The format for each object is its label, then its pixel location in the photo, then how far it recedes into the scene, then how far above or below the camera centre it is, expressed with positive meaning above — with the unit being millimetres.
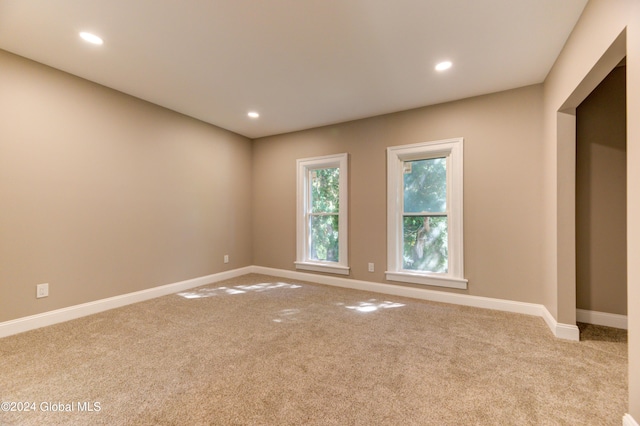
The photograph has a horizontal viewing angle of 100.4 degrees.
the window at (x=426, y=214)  3344 +21
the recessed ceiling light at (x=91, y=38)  2155 +1462
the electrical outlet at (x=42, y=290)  2558 -727
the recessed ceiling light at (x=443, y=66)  2535 +1450
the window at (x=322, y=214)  4148 +24
